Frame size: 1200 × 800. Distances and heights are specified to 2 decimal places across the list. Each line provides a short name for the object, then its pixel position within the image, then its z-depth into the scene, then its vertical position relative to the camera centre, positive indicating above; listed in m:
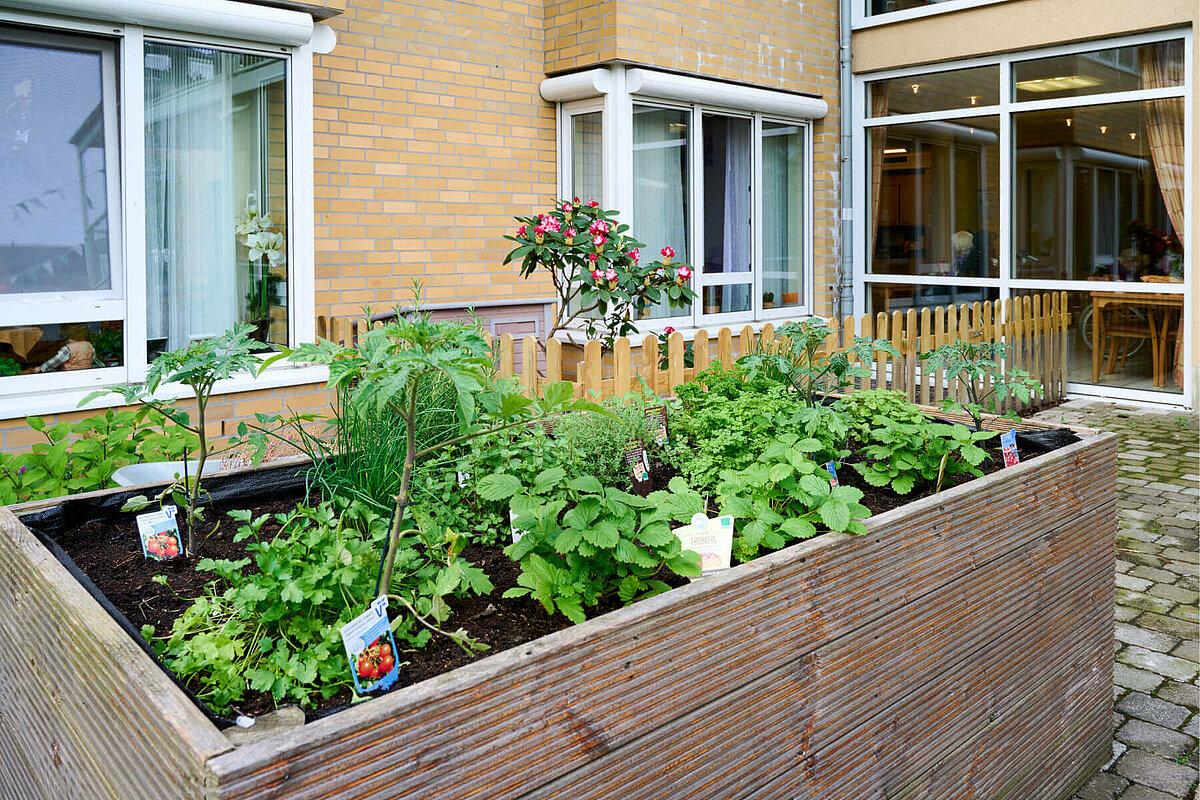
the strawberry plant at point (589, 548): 1.94 -0.40
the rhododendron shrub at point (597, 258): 5.04 +0.45
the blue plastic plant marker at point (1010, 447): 2.95 -0.31
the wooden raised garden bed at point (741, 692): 1.43 -0.60
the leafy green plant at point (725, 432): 2.91 -0.27
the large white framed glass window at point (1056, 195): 8.02 +1.26
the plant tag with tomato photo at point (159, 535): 2.34 -0.43
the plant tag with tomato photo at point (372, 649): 1.64 -0.50
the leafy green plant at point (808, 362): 3.54 -0.07
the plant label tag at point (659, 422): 3.20 -0.25
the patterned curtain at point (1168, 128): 7.83 +1.66
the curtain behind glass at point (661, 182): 7.80 +1.29
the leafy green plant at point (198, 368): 2.33 -0.04
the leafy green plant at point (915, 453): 2.78 -0.31
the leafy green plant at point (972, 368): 3.57 -0.12
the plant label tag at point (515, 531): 2.18 -0.42
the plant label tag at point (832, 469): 2.86 -0.36
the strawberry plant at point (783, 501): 2.21 -0.37
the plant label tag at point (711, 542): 2.14 -0.42
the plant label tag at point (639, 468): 2.90 -0.36
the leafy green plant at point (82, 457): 3.14 -0.35
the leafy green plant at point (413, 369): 1.64 -0.04
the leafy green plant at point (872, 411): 3.01 -0.21
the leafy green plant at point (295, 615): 1.71 -0.50
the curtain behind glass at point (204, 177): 5.16 +0.92
